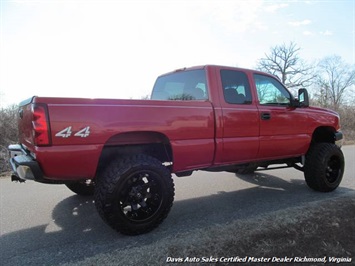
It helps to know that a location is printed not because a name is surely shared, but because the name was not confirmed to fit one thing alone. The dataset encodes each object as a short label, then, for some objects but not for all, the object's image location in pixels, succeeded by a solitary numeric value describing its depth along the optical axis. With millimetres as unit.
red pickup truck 2660
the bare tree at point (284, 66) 39250
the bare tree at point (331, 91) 36244
